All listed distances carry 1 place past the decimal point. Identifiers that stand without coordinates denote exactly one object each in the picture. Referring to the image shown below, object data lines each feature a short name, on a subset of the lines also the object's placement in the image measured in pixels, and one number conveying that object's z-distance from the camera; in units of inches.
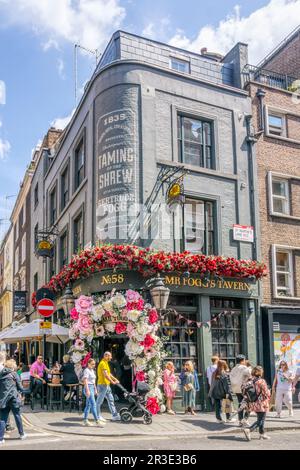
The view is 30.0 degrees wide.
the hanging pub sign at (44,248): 973.2
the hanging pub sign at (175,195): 659.4
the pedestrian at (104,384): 549.3
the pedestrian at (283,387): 627.5
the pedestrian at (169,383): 614.9
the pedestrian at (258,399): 472.7
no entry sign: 636.1
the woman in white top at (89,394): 529.9
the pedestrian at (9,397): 432.5
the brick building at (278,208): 740.0
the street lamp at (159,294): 600.1
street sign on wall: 734.5
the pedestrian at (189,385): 618.3
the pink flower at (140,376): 575.5
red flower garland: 629.3
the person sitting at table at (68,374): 633.0
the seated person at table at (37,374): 681.0
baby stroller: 533.4
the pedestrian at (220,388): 570.3
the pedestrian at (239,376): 566.9
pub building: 677.3
